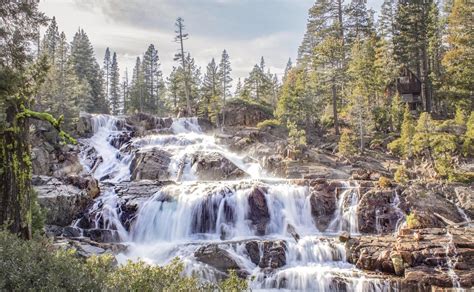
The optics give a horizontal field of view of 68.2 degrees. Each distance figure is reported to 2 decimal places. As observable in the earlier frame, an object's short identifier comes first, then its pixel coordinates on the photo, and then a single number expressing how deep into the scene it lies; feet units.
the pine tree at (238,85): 236.02
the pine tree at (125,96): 220.55
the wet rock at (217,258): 43.47
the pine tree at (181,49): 150.51
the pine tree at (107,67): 243.70
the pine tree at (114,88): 239.50
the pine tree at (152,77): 216.74
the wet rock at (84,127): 118.52
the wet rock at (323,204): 60.42
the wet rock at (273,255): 44.60
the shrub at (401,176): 70.03
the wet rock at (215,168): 83.46
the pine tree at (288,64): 302.66
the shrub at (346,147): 90.48
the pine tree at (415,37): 116.98
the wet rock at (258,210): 58.18
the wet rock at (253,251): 45.68
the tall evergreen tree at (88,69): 185.16
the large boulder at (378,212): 57.30
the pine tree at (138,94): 203.23
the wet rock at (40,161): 80.98
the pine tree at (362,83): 100.01
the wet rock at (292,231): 52.29
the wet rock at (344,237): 47.72
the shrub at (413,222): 52.49
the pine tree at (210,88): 151.35
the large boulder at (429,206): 54.29
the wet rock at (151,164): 85.97
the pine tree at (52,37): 176.51
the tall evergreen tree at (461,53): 101.19
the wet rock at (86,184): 64.82
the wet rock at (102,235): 53.06
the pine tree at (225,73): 160.98
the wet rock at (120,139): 112.57
